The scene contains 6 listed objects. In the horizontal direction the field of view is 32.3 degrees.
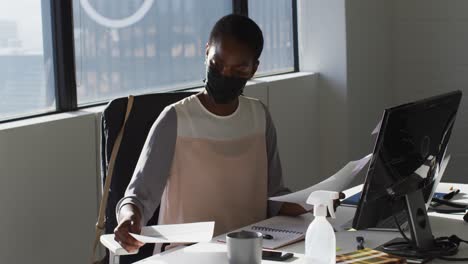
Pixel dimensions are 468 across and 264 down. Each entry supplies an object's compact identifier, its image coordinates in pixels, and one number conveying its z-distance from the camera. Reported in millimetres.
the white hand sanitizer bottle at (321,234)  1843
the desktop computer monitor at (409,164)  2021
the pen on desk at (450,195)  2813
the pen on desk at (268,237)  2279
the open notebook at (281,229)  2242
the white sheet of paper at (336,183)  2229
